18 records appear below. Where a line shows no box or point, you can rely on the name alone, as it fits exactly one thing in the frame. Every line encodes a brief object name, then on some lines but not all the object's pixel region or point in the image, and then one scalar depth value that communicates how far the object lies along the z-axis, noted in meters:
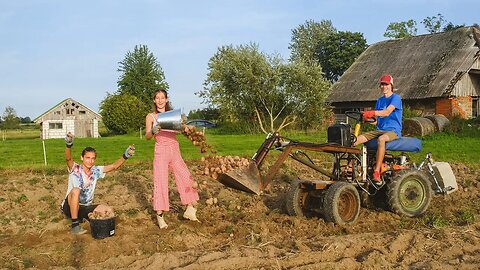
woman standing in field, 6.80
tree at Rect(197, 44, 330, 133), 34.69
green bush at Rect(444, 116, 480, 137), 22.70
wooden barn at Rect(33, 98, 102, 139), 55.88
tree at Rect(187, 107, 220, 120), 45.95
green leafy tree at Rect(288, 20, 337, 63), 71.69
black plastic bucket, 6.17
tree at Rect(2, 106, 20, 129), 65.06
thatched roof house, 28.61
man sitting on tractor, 7.48
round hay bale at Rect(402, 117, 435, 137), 22.77
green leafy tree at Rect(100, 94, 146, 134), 50.47
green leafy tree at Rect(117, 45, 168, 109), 62.09
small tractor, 6.84
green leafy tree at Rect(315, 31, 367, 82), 62.88
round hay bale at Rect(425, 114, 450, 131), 23.73
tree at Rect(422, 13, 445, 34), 61.88
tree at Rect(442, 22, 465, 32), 61.08
